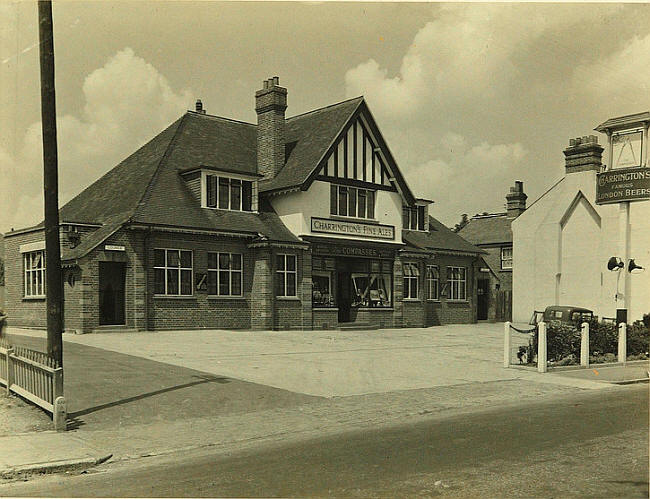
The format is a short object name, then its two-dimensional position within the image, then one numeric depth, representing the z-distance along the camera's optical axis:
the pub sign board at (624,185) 20.58
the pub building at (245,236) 24.73
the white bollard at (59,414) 9.51
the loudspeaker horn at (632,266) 22.60
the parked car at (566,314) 28.19
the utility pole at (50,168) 9.91
